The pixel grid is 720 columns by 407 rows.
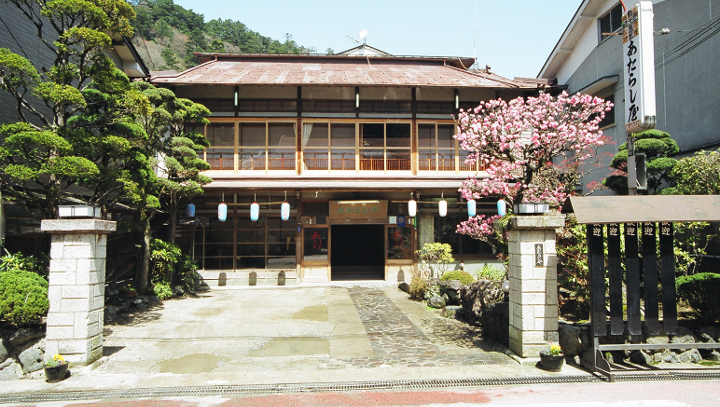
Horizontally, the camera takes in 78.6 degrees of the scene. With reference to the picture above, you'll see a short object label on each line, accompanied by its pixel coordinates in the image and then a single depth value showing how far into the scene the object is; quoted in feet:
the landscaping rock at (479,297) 33.30
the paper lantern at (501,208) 48.88
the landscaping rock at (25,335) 24.29
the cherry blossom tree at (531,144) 28.78
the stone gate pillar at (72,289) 24.17
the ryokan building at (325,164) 55.31
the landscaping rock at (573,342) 24.70
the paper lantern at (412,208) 52.90
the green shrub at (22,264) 28.02
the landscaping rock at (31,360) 23.81
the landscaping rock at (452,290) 42.34
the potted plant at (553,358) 23.08
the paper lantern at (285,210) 51.78
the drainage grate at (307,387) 20.75
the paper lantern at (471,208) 50.19
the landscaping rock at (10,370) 23.29
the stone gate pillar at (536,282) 24.98
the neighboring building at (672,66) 40.09
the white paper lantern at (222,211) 50.58
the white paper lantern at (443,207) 52.95
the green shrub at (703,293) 25.80
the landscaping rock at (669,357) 24.61
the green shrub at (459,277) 46.14
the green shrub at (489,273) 45.27
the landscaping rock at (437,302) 42.19
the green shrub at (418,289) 46.11
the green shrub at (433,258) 49.37
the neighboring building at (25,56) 32.27
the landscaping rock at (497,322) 28.35
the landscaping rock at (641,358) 24.40
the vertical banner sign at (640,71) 28.84
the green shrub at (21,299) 23.47
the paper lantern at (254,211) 51.49
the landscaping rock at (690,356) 24.70
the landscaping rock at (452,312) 37.85
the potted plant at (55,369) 22.17
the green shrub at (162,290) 44.83
